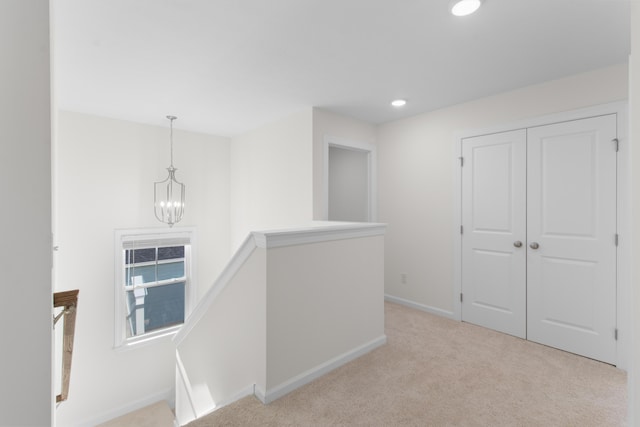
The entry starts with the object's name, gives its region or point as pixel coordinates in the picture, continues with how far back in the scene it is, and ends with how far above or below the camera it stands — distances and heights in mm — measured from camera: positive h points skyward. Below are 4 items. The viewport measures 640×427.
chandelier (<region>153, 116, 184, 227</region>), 4242 +211
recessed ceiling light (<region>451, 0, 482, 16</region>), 1624 +1165
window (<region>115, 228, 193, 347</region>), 3920 -1010
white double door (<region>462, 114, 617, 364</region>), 2385 -203
